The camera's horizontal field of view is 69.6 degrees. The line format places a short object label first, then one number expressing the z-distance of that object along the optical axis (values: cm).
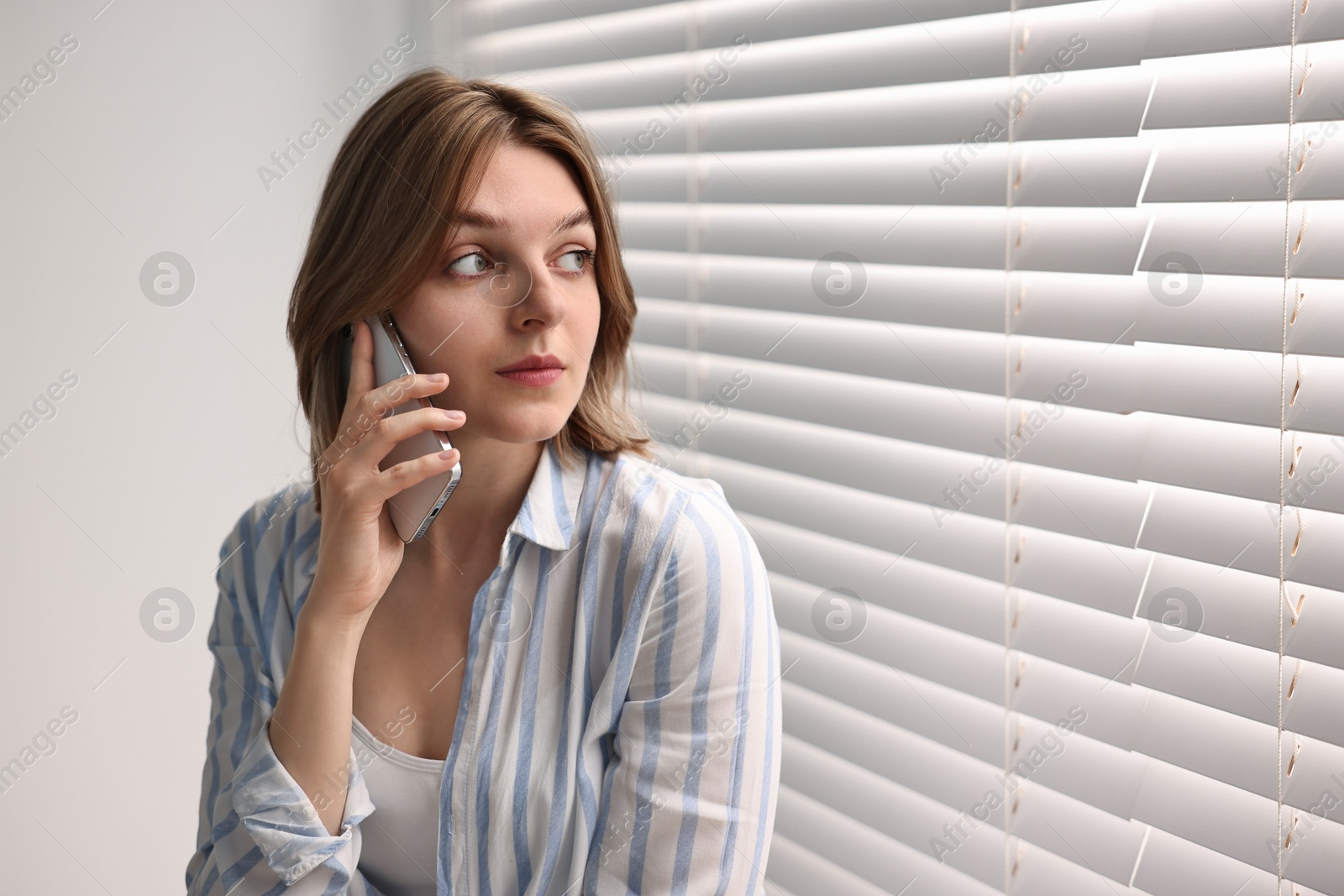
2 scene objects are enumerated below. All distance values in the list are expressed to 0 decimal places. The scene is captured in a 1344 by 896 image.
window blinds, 90
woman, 105
